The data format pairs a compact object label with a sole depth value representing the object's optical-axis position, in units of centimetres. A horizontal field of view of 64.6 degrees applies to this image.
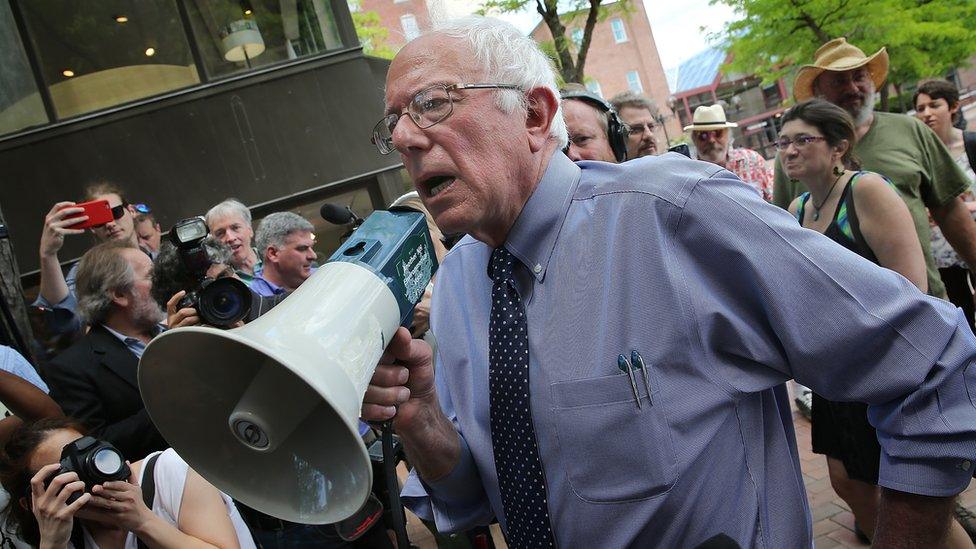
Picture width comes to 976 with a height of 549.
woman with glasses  306
